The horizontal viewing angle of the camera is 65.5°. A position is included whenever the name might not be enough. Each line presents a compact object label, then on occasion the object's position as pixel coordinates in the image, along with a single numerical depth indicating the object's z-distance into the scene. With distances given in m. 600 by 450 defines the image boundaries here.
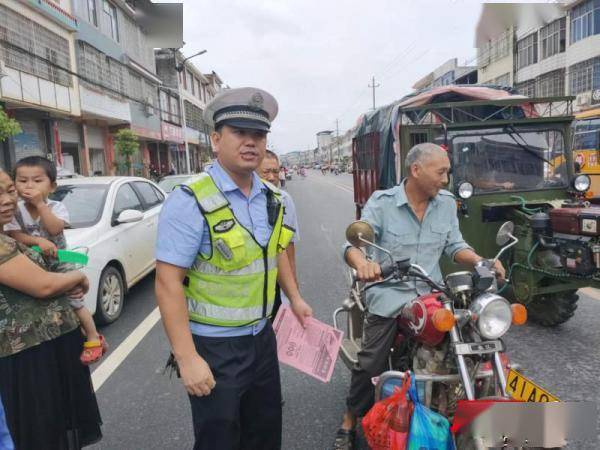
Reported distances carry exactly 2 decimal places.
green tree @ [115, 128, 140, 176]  20.44
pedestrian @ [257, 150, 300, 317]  2.43
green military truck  3.95
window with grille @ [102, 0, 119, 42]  22.37
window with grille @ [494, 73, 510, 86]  34.89
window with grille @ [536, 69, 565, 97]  27.89
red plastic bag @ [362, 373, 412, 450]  1.88
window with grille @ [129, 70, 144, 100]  25.11
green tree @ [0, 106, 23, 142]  9.86
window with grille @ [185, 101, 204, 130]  42.16
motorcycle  1.72
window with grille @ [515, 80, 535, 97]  30.94
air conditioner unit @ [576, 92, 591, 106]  24.61
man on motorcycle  2.54
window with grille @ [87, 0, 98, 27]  20.39
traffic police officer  1.73
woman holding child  1.93
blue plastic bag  1.81
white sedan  4.75
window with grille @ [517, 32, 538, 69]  30.94
